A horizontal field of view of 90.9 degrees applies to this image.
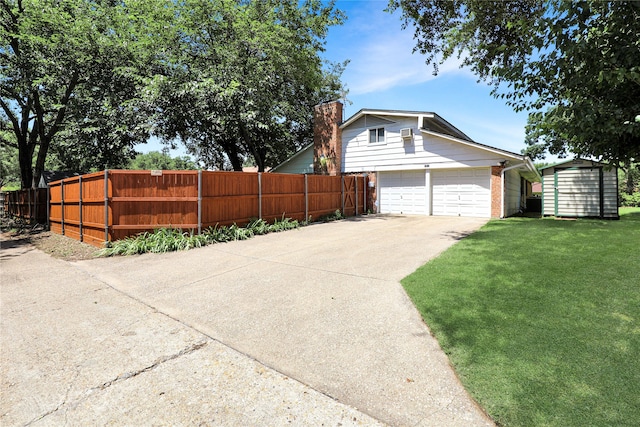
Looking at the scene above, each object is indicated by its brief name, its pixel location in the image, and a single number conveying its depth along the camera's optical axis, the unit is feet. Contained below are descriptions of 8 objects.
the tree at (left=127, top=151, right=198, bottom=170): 225.31
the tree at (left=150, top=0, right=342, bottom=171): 46.42
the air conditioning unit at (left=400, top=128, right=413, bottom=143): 50.26
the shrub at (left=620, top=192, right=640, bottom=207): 85.65
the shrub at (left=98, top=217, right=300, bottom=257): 26.14
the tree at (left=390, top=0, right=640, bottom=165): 9.71
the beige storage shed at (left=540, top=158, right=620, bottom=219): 41.04
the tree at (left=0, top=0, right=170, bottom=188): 45.88
